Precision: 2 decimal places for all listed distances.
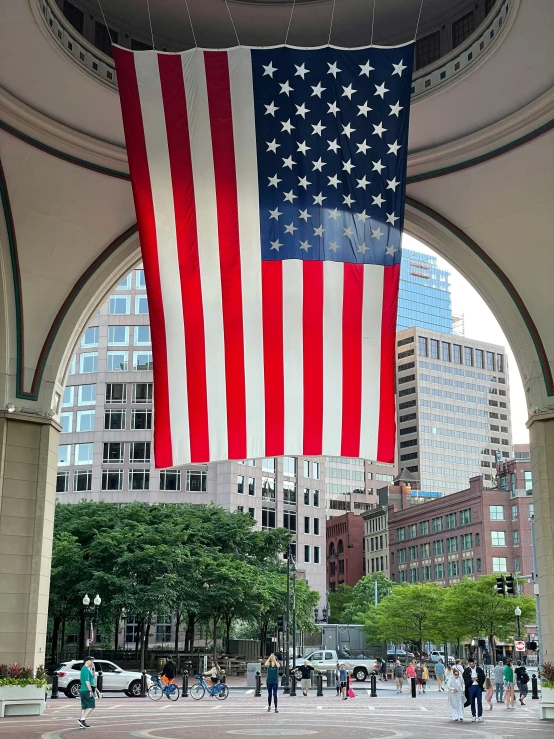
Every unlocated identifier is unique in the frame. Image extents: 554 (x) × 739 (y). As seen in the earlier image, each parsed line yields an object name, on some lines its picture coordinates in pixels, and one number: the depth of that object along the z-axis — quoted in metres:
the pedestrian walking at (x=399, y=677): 40.91
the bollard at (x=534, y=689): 34.22
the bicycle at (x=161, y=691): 33.59
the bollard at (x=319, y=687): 36.66
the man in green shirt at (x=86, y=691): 20.64
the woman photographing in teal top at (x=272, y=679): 25.48
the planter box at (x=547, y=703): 21.11
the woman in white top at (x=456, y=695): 23.42
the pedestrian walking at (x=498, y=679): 33.22
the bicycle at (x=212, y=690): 34.81
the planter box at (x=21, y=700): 20.95
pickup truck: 49.09
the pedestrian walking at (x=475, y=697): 23.56
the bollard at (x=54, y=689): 34.59
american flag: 15.62
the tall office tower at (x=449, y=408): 160.50
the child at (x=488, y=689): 30.20
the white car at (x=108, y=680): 36.09
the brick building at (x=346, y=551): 137.88
